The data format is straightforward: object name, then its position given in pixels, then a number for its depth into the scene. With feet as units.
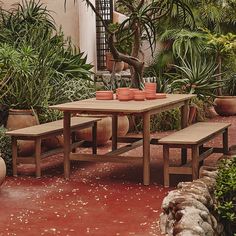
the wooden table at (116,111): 22.55
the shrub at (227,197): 16.67
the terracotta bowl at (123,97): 25.02
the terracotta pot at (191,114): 36.32
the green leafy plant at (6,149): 25.09
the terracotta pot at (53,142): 29.17
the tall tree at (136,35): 31.90
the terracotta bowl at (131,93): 25.31
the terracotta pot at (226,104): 43.29
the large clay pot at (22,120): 28.09
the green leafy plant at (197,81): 36.60
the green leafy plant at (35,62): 28.76
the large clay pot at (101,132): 30.53
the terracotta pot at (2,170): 21.24
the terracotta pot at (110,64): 44.55
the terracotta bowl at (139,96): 25.14
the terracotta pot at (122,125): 32.32
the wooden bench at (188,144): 21.97
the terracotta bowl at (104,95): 25.62
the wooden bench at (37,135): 24.07
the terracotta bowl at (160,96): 26.15
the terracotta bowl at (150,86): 26.23
